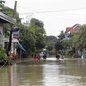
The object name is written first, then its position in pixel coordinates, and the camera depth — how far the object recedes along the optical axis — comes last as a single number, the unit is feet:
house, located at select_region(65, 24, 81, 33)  499.30
